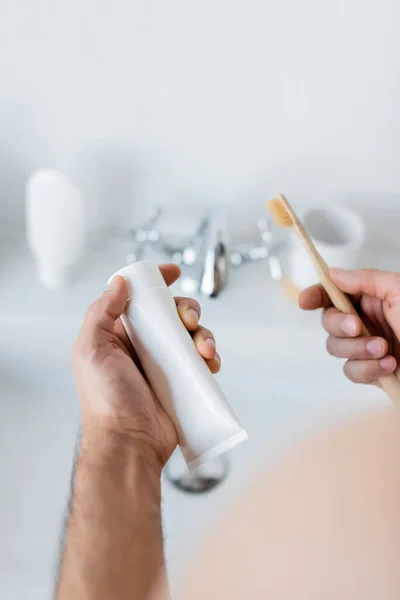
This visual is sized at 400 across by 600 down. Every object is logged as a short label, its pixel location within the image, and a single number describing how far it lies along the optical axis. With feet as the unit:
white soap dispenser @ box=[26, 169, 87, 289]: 2.06
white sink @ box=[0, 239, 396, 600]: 2.16
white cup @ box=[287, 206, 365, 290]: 2.14
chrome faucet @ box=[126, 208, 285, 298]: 2.21
